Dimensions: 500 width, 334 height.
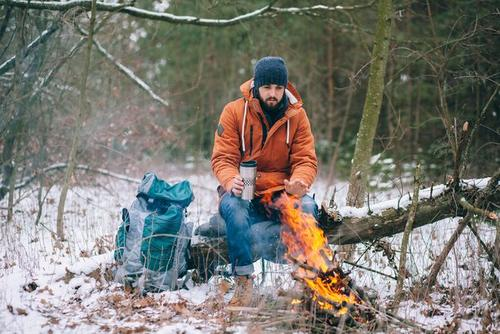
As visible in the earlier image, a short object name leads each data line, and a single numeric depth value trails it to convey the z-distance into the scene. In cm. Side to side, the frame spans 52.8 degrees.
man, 434
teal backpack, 425
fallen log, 434
